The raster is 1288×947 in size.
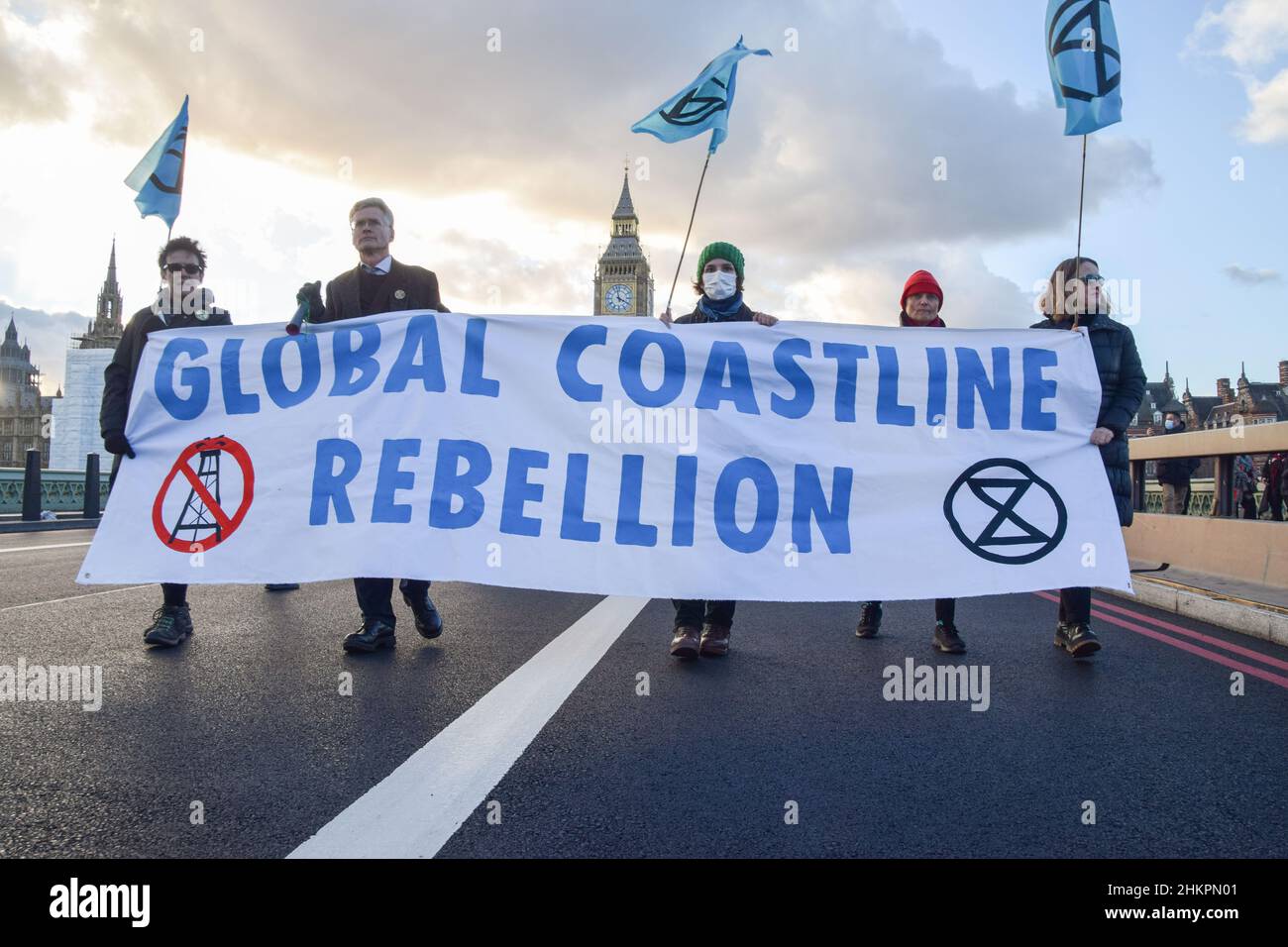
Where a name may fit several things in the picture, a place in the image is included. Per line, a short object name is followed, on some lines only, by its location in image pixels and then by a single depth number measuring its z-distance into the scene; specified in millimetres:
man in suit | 4793
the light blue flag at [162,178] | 5812
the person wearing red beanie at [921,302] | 5043
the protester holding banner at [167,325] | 4527
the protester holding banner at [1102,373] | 4578
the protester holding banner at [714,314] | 4543
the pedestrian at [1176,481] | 10430
